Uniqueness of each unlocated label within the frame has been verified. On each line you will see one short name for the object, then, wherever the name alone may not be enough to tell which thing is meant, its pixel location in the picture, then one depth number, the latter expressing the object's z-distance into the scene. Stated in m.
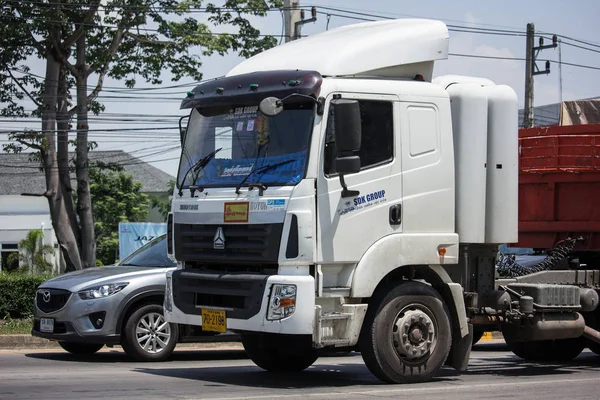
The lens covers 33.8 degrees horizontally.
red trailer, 11.89
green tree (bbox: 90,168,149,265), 60.59
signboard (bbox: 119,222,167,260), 36.06
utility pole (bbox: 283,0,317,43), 21.52
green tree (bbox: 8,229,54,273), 41.29
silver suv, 12.54
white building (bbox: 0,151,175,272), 58.91
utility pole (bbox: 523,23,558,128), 30.98
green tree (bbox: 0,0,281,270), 26.08
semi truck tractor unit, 9.25
